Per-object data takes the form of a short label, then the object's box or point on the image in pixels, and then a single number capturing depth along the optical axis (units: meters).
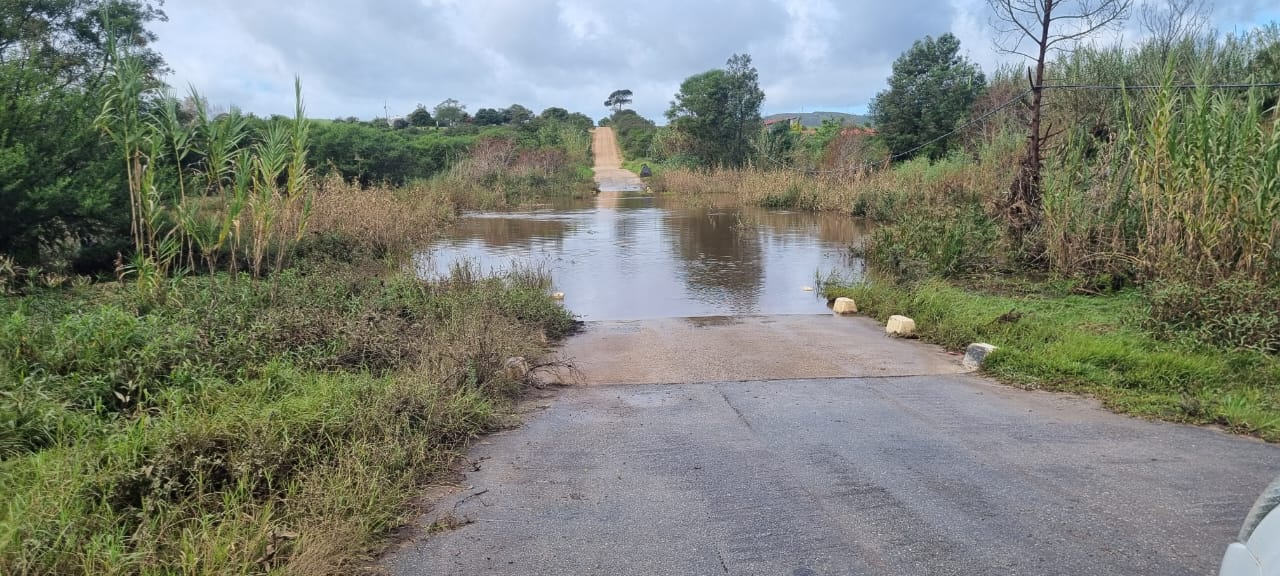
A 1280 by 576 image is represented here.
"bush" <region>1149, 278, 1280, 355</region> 5.70
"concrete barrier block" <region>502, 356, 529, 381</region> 5.45
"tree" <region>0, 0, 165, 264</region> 7.52
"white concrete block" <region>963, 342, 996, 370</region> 6.18
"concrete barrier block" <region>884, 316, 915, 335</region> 7.53
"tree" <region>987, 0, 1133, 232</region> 10.09
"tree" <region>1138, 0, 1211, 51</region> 15.00
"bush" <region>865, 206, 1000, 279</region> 10.02
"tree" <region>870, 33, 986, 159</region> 30.12
